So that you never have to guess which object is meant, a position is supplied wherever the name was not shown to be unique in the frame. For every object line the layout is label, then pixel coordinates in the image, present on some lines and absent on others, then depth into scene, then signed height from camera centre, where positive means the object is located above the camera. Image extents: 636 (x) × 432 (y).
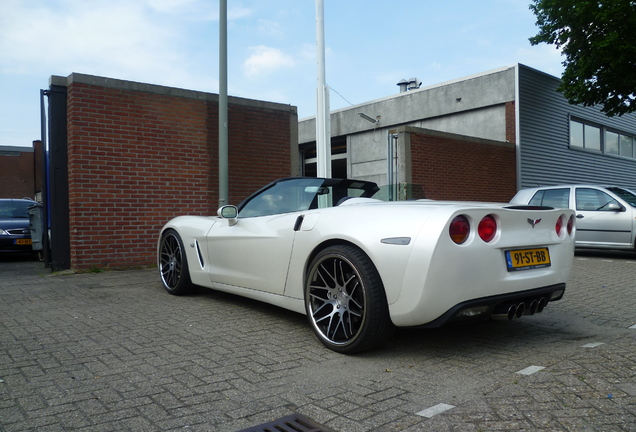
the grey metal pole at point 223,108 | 8.70 +1.77
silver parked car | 10.11 +0.04
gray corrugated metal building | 17.12 +3.11
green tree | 14.75 +4.78
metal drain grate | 2.46 -0.98
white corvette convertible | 3.29 -0.33
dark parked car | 10.67 -0.25
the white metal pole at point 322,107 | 9.49 +1.91
